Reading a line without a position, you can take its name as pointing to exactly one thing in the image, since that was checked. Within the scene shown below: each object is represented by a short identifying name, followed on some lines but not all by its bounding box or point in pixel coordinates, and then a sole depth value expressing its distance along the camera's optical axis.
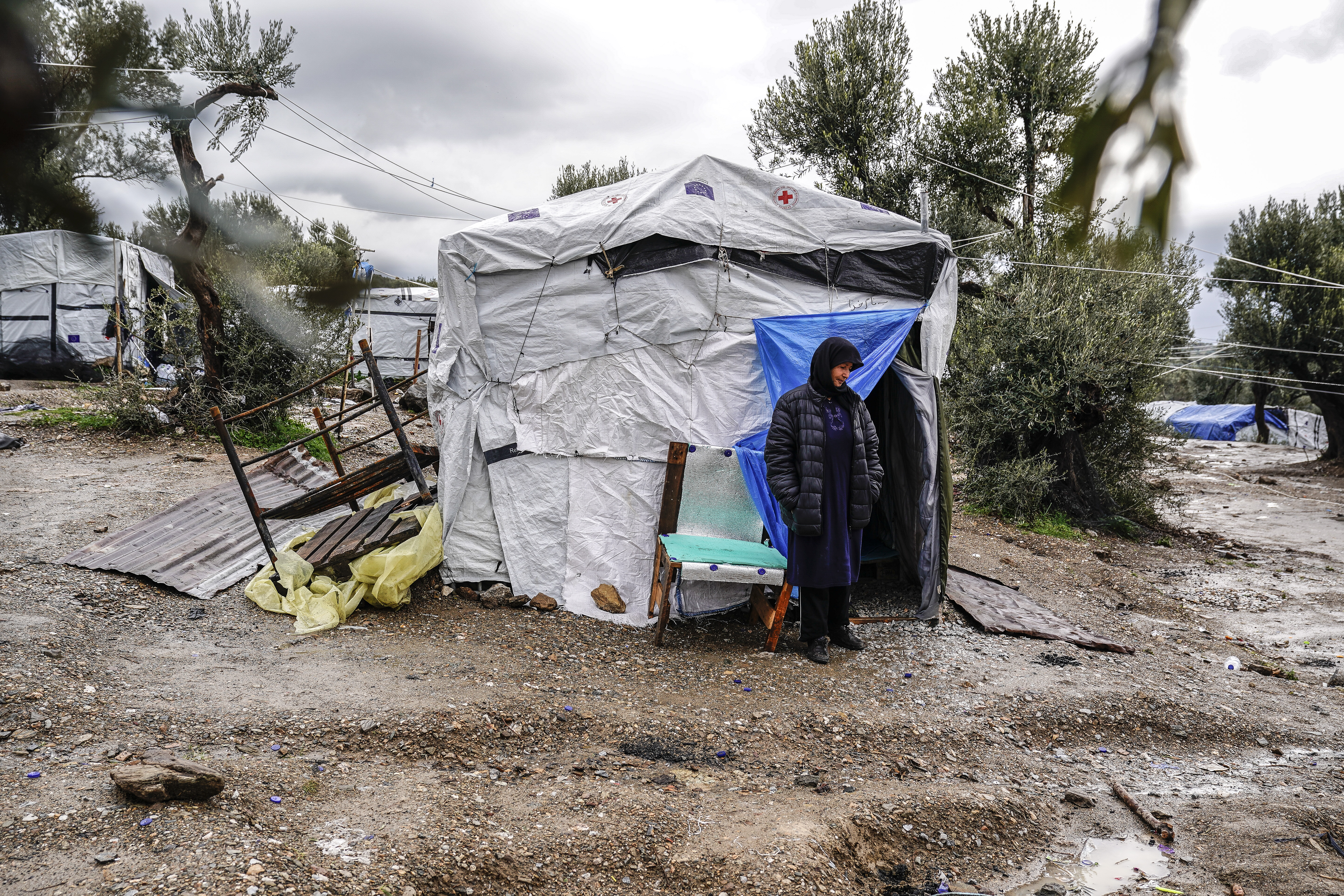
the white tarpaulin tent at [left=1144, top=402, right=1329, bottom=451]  29.98
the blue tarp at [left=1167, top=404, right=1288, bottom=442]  31.44
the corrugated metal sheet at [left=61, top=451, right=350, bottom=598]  5.76
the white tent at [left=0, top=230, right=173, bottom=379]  13.09
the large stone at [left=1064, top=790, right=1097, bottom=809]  3.73
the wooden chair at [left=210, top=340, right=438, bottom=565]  5.66
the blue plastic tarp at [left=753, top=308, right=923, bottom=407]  5.62
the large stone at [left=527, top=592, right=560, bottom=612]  5.81
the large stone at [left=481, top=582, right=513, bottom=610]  5.80
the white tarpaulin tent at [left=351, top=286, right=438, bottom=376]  19.72
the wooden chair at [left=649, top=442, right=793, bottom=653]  5.52
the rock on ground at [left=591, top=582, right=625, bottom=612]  5.75
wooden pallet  5.51
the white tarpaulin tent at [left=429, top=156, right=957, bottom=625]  5.81
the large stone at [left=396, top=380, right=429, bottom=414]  15.95
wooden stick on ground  3.48
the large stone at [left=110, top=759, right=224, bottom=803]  2.82
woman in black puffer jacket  4.97
